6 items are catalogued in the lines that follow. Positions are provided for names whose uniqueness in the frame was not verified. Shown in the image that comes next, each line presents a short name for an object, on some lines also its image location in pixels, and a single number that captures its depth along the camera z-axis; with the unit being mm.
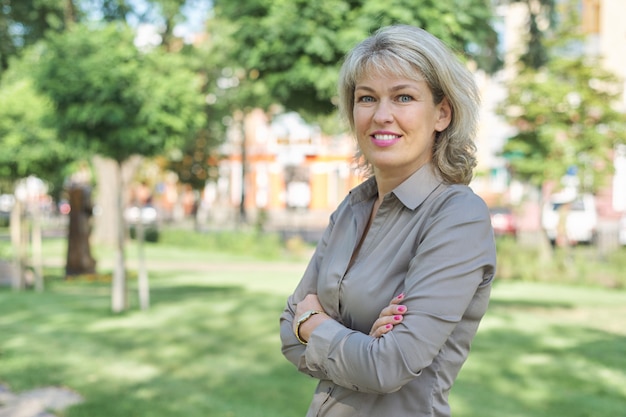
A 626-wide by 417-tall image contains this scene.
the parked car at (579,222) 28891
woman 1924
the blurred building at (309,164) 35625
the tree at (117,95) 10172
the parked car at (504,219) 30641
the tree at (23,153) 14422
